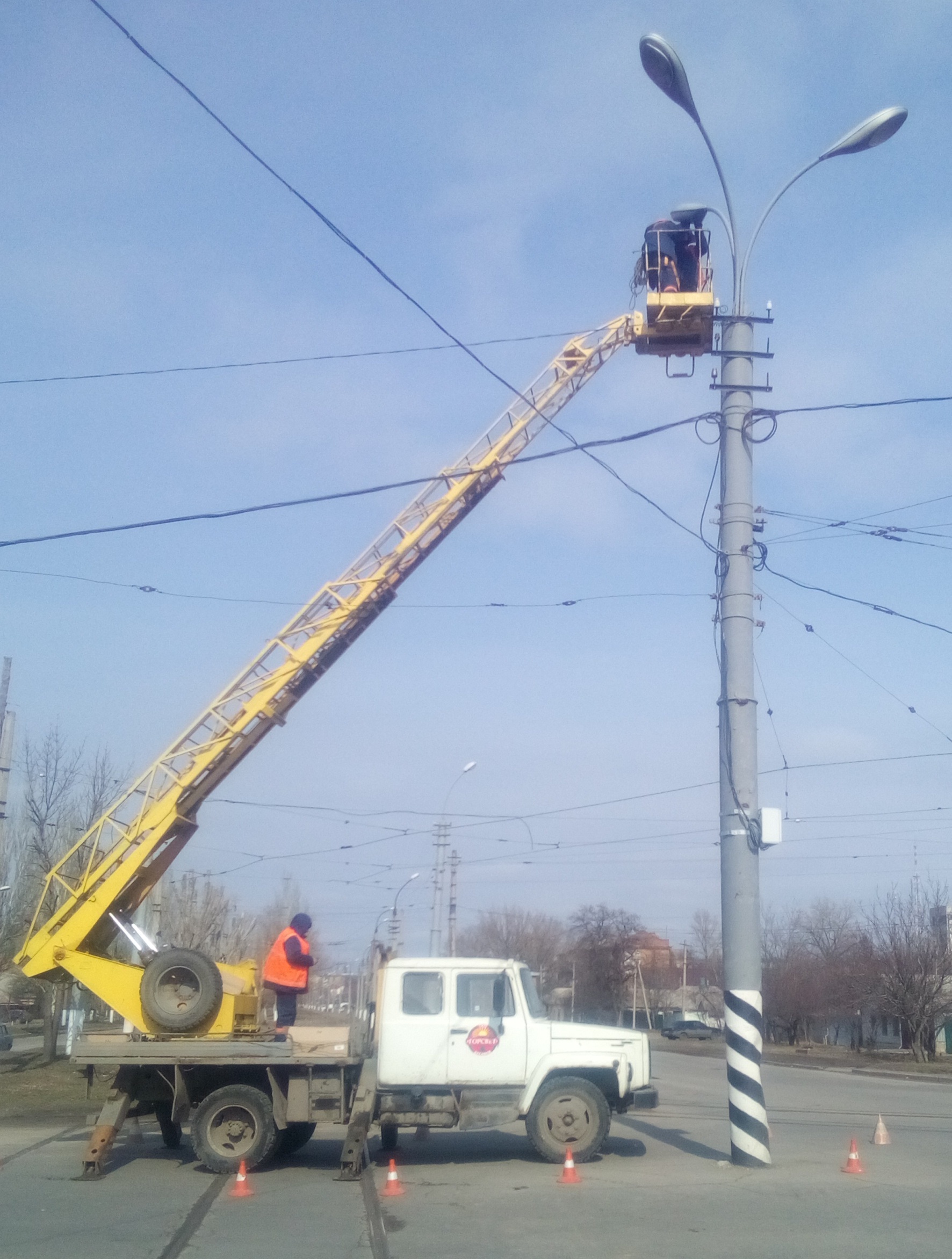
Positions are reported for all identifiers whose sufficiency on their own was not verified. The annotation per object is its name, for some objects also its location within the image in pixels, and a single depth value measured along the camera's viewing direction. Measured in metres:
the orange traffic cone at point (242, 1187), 10.95
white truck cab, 12.73
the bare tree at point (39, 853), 28.44
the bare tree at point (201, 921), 37.25
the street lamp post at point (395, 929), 30.33
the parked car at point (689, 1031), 67.56
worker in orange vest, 13.56
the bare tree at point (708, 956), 95.19
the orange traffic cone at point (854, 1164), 11.74
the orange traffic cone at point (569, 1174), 11.20
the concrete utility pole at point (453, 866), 35.03
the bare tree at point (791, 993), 67.44
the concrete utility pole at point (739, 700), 12.20
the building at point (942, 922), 52.62
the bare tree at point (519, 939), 66.31
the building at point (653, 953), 81.81
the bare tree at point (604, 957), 68.62
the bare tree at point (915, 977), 48.53
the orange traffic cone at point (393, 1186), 10.81
